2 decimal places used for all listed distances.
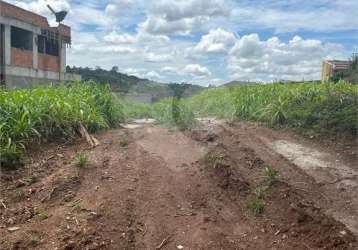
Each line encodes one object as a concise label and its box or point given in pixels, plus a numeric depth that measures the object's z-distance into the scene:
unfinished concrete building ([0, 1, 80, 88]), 17.22
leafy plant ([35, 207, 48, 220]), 3.80
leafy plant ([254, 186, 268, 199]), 4.42
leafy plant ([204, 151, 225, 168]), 5.28
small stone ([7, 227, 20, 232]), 3.58
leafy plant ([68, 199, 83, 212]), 3.93
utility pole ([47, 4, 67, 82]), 17.80
